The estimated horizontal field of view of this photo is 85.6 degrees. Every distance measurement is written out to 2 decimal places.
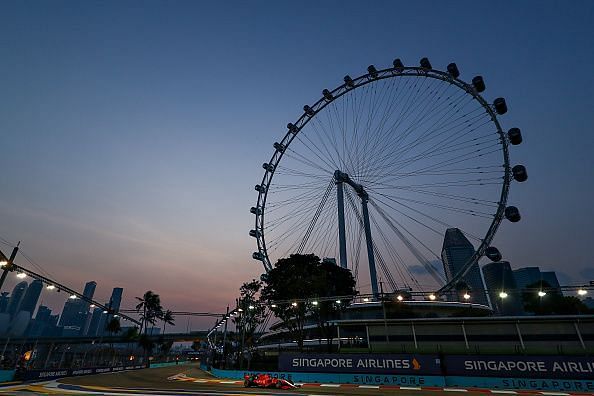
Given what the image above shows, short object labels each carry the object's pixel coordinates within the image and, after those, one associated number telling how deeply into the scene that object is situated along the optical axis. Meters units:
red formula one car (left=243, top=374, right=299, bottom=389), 22.30
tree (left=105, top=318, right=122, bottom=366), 75.86
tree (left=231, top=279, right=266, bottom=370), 39.71
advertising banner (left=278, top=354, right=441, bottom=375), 24.69
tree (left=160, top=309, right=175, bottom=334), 107.88
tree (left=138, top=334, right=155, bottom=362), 77.74
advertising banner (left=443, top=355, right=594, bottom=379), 21.55
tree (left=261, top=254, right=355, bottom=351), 45.03
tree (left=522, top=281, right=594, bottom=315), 71.51
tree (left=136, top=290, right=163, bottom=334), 92.56
